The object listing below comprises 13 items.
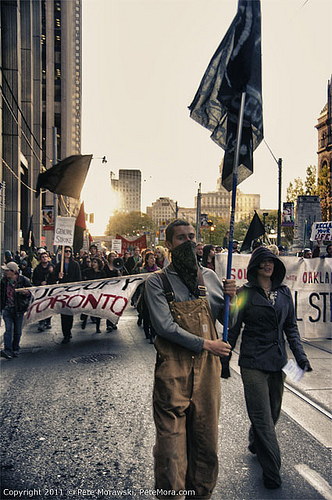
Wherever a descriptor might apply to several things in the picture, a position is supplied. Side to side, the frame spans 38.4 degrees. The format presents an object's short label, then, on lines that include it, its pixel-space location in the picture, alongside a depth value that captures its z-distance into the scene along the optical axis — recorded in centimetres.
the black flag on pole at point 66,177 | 999
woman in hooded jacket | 380
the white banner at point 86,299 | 961
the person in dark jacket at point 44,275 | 1176
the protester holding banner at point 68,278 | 1023
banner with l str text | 884
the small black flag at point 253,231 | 1239
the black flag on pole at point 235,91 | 357
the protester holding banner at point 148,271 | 1005
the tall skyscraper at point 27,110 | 2634
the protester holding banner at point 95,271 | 1269
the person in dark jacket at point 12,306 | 872
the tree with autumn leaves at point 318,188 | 4762
